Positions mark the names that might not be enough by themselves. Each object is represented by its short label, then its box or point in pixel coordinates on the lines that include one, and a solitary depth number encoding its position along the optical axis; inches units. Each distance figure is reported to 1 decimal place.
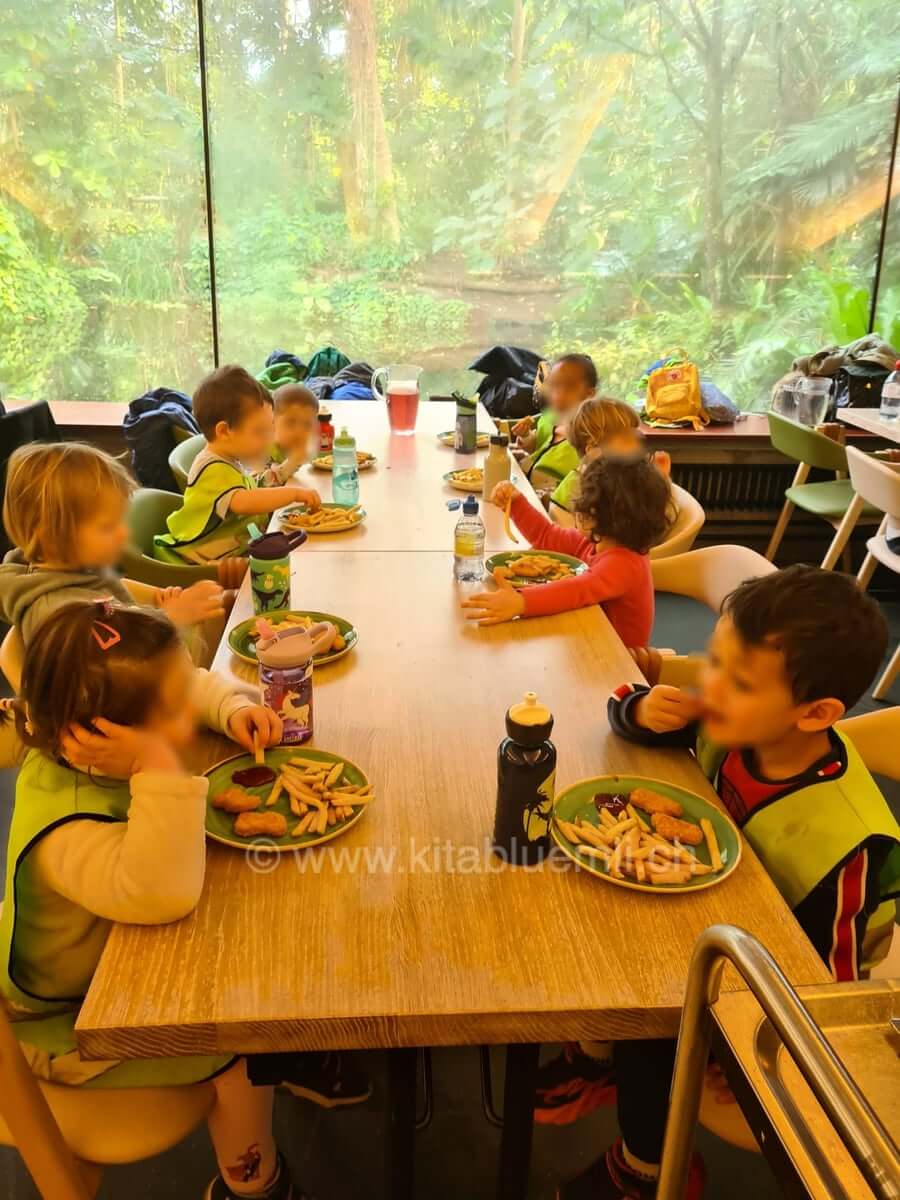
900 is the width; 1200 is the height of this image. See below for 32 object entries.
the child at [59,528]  61.9
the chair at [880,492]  114.0
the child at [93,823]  38.4
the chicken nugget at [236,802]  44.5
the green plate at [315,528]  86.1
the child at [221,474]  94.6
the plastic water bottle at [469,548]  74.2
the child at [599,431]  96.9
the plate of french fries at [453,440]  123.9
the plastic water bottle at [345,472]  94.8
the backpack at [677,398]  169.9
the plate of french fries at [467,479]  102.8
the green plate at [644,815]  40.6
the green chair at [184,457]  105.4
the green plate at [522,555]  75.0
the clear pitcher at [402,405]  128.0
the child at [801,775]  43.1
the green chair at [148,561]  91.6
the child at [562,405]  122.2
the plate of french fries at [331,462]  110.7
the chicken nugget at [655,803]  45.1
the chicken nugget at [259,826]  42.8
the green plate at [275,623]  60.2
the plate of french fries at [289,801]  42.8
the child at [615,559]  68.7
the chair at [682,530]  91.4
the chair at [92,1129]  37.9
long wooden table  34.4
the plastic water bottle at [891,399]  148.6
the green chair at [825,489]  142.2
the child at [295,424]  113.2
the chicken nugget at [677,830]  43.1
